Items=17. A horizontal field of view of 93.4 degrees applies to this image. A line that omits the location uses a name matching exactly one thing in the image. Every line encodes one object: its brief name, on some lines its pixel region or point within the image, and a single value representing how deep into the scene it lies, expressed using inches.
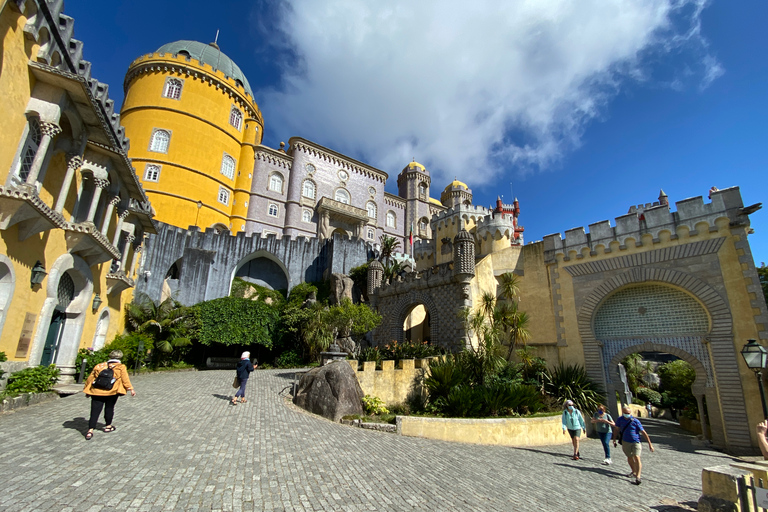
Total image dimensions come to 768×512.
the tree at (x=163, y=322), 680.4
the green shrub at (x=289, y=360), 859.4
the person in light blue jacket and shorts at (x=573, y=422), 351.8
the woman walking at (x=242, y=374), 390.0
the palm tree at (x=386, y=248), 1182.3
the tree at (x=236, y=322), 807.7
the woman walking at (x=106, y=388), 245.3
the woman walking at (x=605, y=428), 337.1
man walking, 284.2
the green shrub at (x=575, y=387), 519.8
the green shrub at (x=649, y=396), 1014.4
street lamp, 323.0
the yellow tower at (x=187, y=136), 1254.9
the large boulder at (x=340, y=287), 1053.2
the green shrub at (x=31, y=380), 331.6
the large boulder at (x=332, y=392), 409.7
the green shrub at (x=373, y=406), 446.4
